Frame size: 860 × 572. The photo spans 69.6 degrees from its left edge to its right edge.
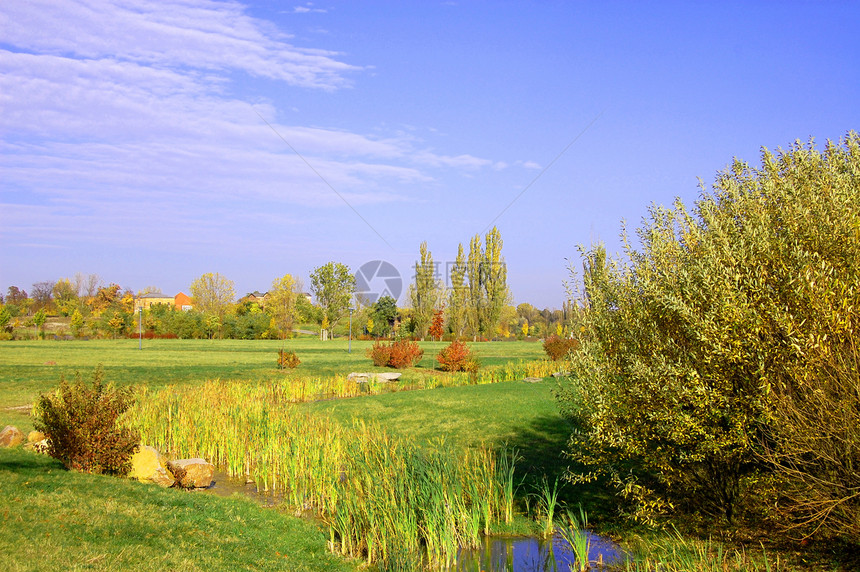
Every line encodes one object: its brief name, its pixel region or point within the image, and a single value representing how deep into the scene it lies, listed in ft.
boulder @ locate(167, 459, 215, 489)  31.97
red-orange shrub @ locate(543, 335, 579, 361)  93.97
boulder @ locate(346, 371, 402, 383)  80.18
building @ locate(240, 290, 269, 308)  303.97
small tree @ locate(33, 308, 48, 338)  186.09
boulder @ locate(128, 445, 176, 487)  31.19
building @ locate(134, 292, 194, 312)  340.88
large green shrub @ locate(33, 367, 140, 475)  29.81
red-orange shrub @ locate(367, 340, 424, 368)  99.91
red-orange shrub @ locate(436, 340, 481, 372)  92.79
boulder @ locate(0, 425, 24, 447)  36.71
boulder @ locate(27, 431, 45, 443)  37.42
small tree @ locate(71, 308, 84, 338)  198.08
